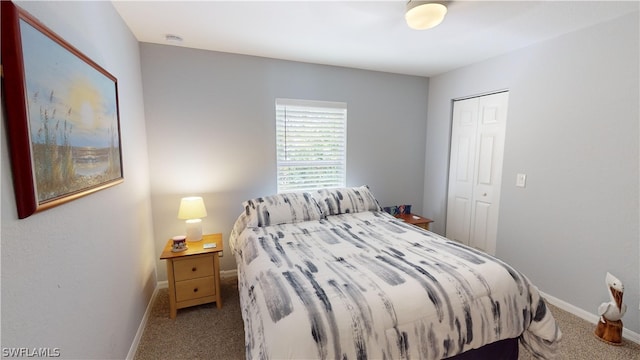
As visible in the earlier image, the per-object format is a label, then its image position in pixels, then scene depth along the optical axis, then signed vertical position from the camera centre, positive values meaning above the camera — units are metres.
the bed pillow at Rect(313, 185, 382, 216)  2.84 -0.50
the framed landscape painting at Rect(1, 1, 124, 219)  0.82 +0.13
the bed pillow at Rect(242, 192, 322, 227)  2.51 -0.54
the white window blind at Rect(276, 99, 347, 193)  3.06 +0.11
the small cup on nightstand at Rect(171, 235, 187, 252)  2.28 -0.78
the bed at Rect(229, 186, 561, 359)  1.20 -0.73
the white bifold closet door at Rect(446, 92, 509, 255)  2.91 -0.17
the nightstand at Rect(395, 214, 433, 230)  3.21 -0.79
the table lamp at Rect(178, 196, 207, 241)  2.39 -0.54
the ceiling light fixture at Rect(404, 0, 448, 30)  1.71 +0.90
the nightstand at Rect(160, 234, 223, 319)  2.21 -1.03
